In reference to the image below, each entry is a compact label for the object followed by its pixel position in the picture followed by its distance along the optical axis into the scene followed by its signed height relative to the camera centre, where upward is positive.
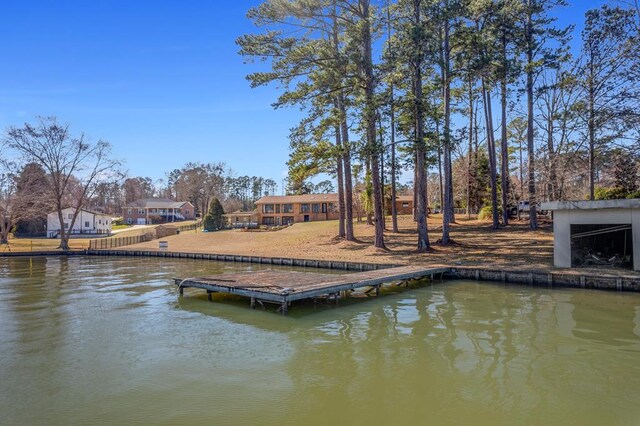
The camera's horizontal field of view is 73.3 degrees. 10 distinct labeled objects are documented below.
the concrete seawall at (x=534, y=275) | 13.30 -2.44
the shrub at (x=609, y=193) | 24.44 +0.64
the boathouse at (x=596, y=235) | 14.20 -1.15
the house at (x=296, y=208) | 52.84 +0.51
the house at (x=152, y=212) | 75.09 +0.88
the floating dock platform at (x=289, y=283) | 11.27 -2.11
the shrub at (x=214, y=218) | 47.38 -0.34
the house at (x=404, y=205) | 50.17 +0.51
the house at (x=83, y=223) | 52.94 -0.56
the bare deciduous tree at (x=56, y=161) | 34.75 +4.95
